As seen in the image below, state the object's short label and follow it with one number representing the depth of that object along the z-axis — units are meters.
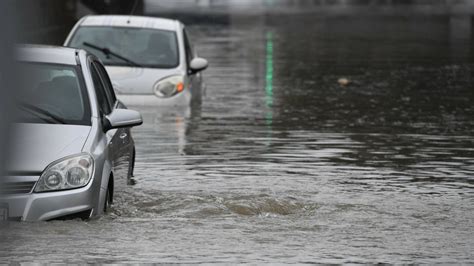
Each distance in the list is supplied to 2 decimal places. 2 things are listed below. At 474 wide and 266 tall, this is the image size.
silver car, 15.18
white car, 32.56
